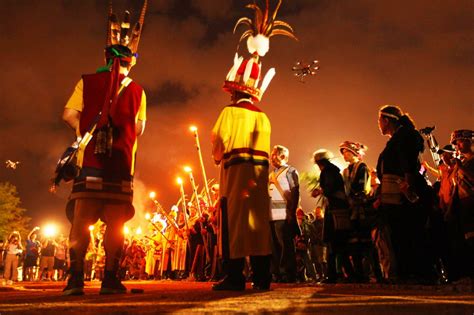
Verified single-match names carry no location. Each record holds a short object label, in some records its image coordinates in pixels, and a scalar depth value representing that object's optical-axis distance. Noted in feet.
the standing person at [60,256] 64.44
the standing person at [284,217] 25.93
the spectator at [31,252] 61.46
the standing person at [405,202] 17.75
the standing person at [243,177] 15.79
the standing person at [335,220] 22.27
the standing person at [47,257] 63.87
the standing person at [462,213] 18.61
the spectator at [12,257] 52.08
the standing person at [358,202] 21.97
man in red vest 14.29
